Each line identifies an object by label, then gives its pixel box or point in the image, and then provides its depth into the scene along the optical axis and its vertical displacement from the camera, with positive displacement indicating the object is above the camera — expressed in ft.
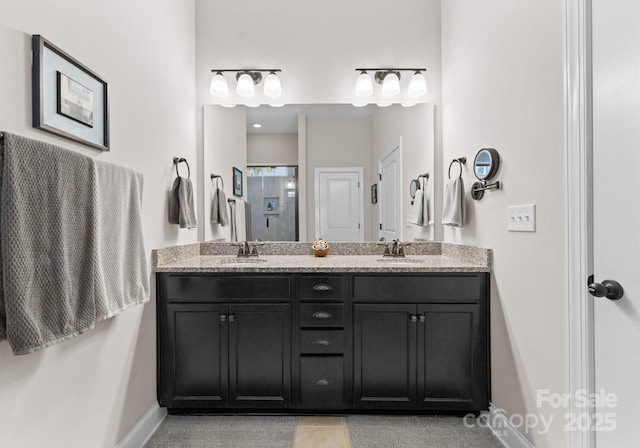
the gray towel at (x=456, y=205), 6.94 +0.36
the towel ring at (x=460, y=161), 7.17 +1.35
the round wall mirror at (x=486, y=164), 5.81 +1.06
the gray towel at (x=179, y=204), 6.91 +0.40
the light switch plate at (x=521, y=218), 4.88 +0.06
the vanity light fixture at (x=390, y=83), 8.25 +3.47
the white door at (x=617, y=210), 3.39 +0.12
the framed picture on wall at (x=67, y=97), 3.68 +1.58
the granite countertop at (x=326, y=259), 6.31 -0.82
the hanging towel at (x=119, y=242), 4.33 -0.27
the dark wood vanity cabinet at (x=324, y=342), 6.22 -2.25
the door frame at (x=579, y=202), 3.92 +0.24
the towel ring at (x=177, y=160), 7.19 +1.37
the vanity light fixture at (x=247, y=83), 8.27 +3.50
